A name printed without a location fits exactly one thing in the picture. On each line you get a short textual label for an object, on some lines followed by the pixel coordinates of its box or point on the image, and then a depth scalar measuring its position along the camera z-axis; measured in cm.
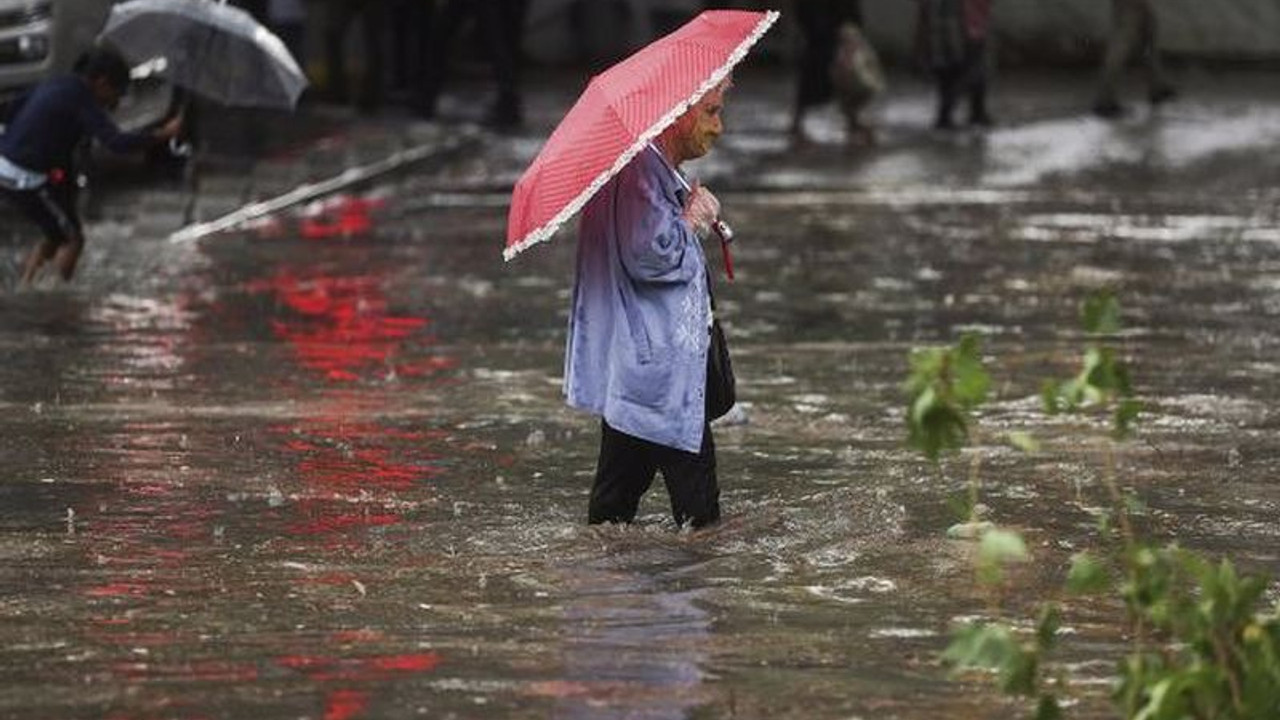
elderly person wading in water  1972
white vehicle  4310
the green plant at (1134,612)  1321
